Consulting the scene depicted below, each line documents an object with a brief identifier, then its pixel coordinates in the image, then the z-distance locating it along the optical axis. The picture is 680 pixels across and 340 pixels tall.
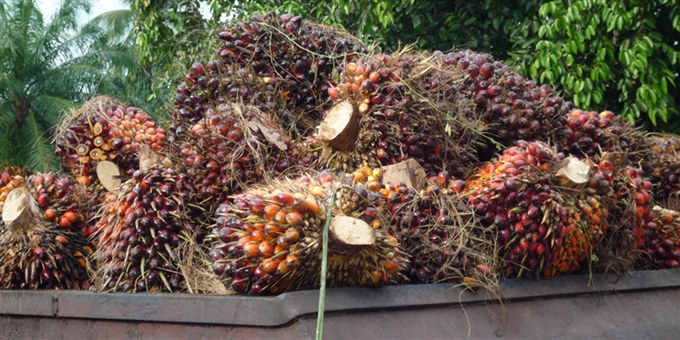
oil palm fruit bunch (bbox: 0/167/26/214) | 2.29
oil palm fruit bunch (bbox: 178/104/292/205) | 2.11
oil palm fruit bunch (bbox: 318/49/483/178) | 2.17
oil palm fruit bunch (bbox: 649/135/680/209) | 2.80
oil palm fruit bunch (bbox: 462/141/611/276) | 2.05
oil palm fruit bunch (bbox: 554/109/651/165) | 2.50
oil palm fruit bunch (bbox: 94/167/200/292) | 1.99
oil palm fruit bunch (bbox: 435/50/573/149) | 2.42
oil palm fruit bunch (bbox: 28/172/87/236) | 2.26
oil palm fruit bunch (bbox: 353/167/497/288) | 1.96
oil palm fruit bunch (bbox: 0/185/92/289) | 2.14
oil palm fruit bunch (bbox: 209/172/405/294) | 1.70
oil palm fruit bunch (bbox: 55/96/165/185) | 2.47
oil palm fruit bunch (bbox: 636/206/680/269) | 2.53
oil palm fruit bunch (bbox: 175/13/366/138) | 2.40
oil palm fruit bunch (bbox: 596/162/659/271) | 2.23
